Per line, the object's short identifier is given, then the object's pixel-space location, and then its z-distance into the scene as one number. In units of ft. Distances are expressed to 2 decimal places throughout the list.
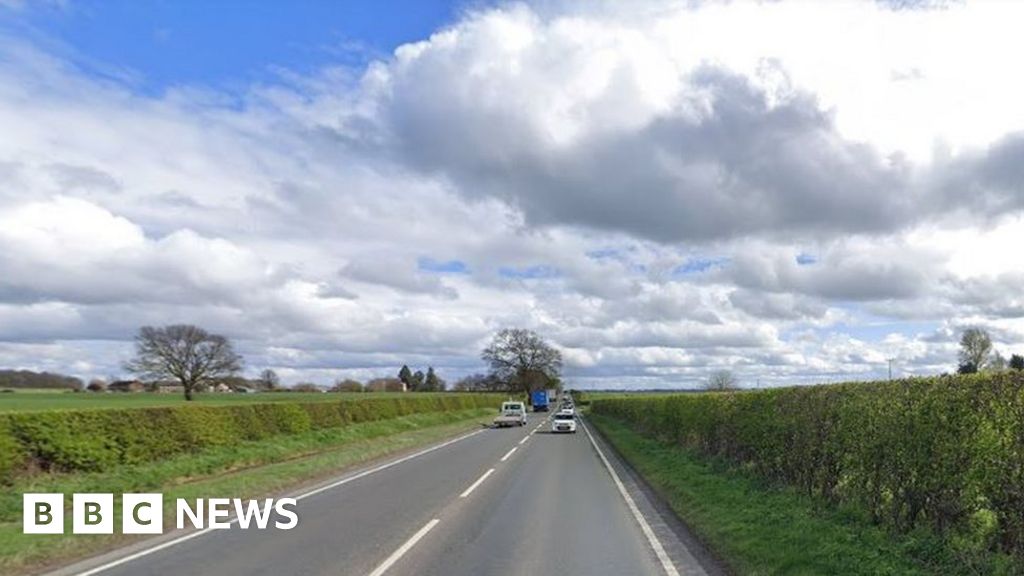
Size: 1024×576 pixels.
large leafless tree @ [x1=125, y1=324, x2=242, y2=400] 331.77
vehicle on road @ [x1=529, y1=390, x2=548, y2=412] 401.08
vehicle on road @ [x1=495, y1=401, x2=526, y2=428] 224.53
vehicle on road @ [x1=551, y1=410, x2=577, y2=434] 184.31
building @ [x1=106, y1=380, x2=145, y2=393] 347.83
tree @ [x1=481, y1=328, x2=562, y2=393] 460.14
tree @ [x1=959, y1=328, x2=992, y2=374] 173.47
